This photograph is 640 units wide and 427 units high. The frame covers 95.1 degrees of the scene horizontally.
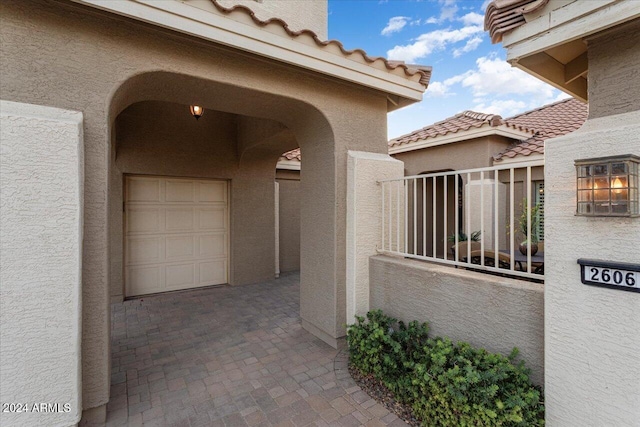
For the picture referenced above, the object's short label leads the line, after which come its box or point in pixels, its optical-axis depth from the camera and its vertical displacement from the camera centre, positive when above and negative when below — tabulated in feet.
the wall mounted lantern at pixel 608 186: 7.34 +0.62
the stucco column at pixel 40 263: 8.88 -1.52
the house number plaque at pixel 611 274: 7.32 -1.69
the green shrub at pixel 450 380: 8.71 -5.72
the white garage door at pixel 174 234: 25.55 -1.84
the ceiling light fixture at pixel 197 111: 21.53 +7.65
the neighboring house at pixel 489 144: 29.32 +7.77
